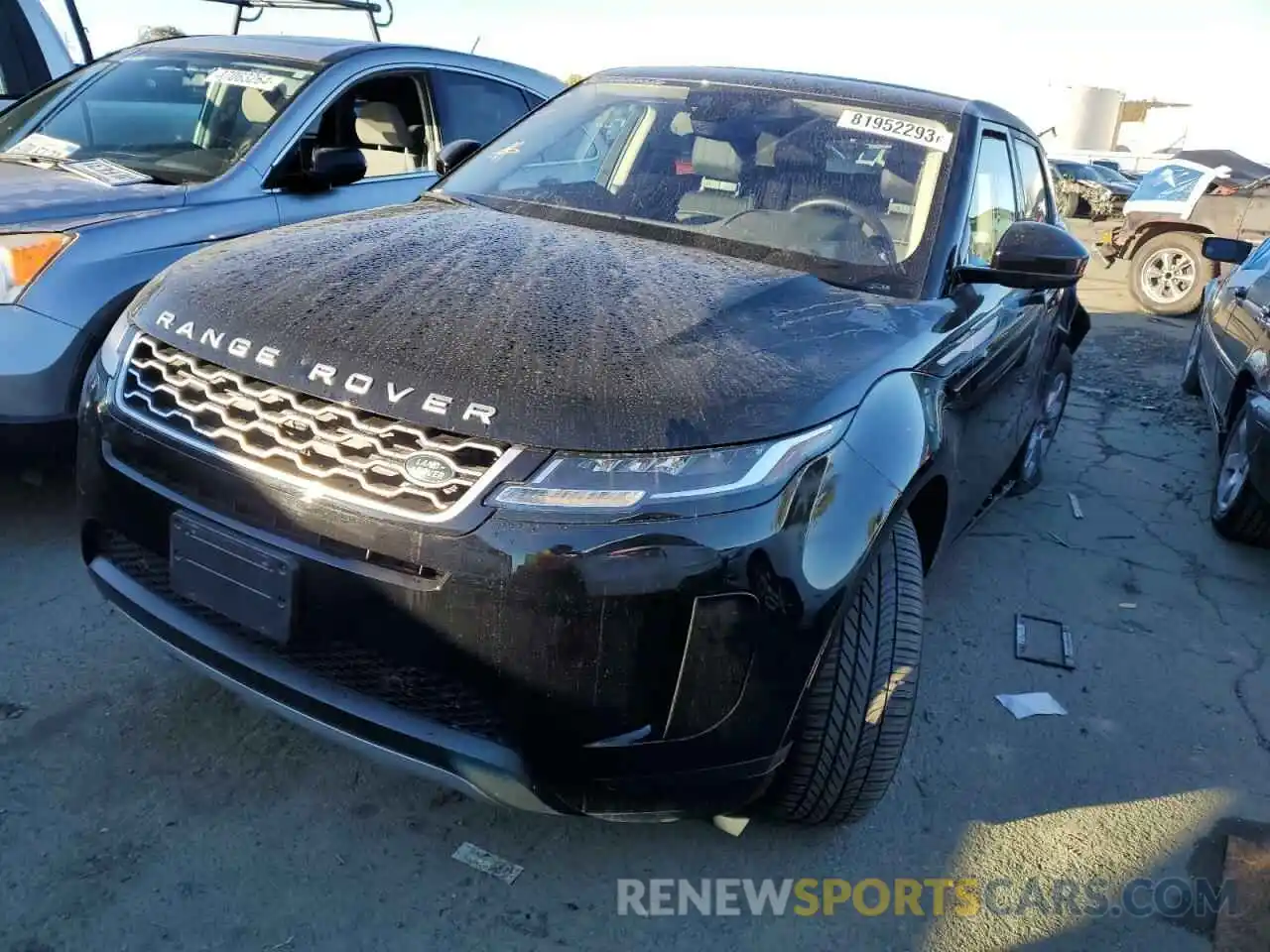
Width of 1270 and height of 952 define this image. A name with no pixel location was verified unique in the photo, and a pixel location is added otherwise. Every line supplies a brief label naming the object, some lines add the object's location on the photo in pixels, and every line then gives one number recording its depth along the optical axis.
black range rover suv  1.65
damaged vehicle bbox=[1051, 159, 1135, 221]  20.20
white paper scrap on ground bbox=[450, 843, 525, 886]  2.10
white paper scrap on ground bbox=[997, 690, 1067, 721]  2.89
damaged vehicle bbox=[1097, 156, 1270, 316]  9.92
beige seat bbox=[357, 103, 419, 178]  4.46
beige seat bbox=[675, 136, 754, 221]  2.83
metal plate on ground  3.20
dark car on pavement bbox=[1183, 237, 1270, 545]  3.92
